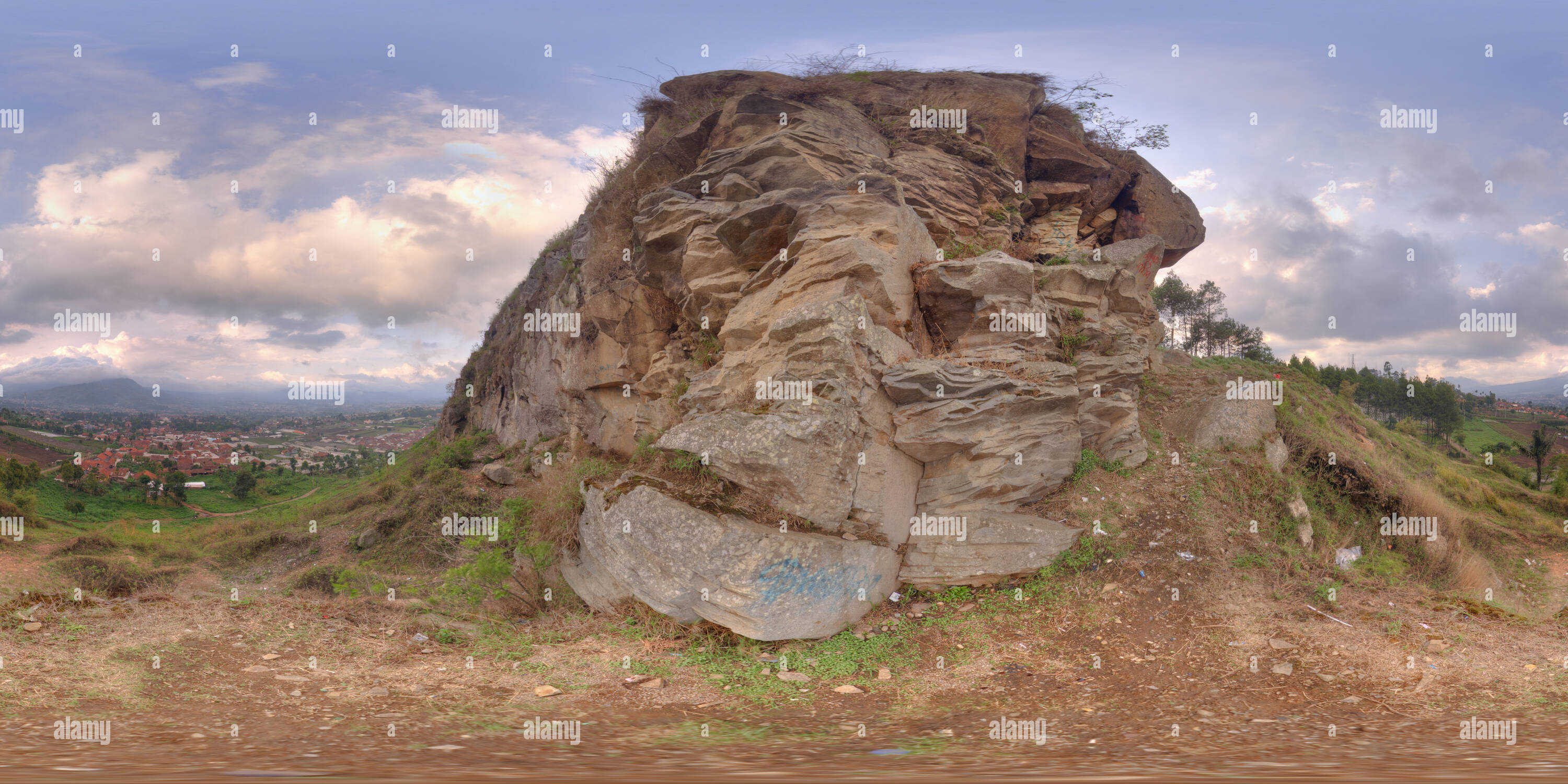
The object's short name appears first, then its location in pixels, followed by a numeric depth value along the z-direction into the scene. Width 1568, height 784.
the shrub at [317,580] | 14.09
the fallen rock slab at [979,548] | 9.79
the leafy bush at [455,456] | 26.17
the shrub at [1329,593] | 9.12
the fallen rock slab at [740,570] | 8.77
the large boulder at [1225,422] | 12.82
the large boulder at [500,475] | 23.03
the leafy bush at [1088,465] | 11.24
